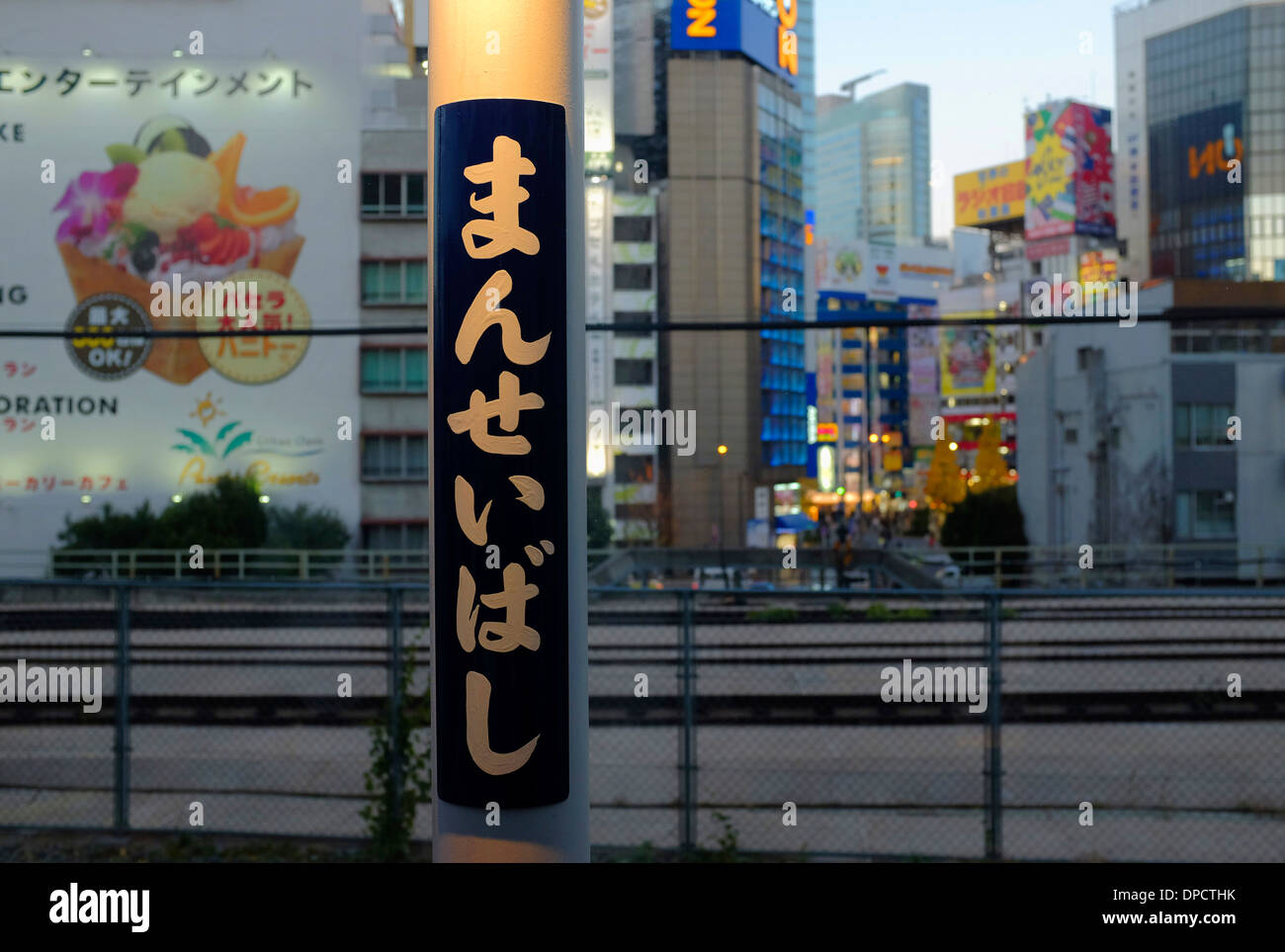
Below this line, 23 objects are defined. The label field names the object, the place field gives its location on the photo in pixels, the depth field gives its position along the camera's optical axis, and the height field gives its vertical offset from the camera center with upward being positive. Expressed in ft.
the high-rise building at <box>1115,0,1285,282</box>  289.74 +94.78
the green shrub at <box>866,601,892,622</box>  68.60 -9.18
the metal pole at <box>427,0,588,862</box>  8.91 +1.12
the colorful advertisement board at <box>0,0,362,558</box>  133.18 +27.72
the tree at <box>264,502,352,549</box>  130.41 -6.45
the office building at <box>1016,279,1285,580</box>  131.34 +4.28
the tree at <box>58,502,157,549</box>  115.96 -5.64
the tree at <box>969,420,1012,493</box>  210.18 +1.72
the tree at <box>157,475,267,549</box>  114.11 -4.60
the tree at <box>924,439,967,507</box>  219.20 -2.23
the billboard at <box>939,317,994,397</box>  324.39 +33.24
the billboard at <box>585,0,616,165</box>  145.07 +55.97
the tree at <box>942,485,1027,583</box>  140.87 -6.94
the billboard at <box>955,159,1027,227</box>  402.11 +105.16
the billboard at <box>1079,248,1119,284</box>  324.25 +62.52
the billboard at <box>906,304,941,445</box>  345.92 +32.05
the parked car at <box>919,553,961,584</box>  108.78 -10.53
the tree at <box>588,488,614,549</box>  125.08 -6.45
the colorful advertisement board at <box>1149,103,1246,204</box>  296.92 +90.71
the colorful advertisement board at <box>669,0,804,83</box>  182.19 +79.49
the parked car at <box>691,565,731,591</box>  111.64 -11.20
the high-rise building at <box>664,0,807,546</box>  183.32 +40.93
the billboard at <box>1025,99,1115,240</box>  328.29 +92.23
